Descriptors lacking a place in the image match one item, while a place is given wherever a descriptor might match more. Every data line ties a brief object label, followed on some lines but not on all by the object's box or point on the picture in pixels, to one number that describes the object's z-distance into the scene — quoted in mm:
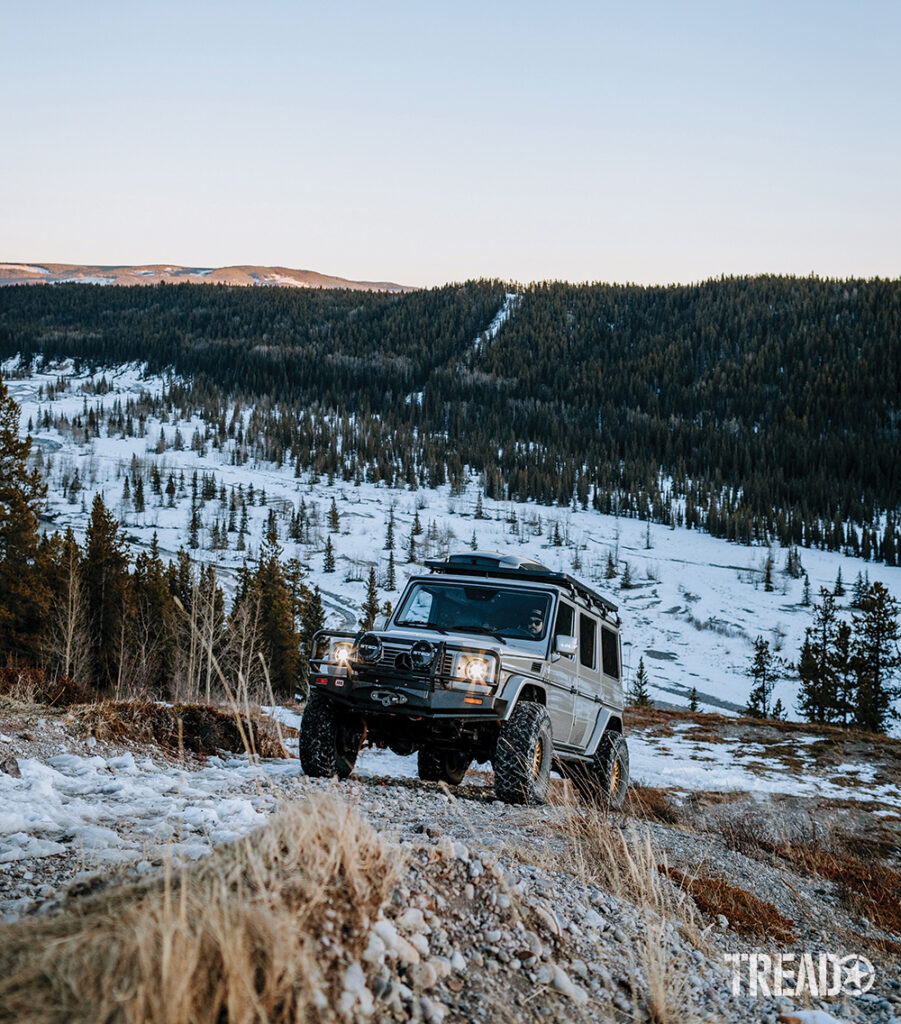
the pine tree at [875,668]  48469
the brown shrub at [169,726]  10828
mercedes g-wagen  8586
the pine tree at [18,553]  32844
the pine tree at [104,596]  43688
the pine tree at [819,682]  51781
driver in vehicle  10047
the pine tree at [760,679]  54531
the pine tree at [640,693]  51500
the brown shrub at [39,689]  12984
